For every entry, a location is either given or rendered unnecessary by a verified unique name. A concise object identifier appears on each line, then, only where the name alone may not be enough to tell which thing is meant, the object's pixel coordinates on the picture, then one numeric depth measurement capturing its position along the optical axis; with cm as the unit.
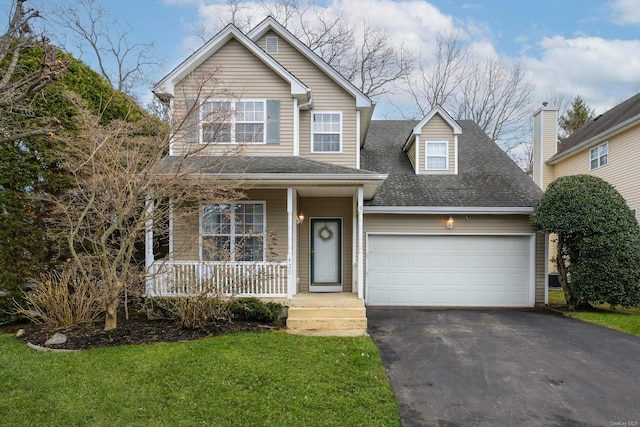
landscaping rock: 596
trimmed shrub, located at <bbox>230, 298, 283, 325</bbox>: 739
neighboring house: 1255
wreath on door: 1055
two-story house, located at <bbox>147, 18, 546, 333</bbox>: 827
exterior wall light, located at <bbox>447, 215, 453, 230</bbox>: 1037
